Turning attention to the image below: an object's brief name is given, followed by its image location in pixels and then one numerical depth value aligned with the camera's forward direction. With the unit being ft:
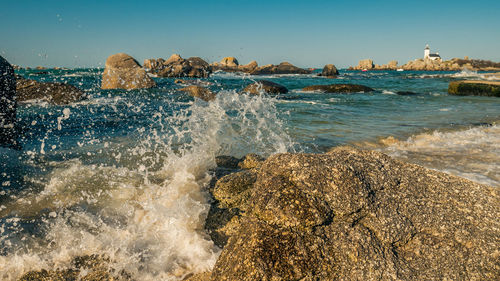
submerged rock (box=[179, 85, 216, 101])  42.75
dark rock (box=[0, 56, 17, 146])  14.80
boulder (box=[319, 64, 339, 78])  150.71
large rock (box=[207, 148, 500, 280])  5.25
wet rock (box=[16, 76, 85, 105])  35.78
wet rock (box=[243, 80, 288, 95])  48.73
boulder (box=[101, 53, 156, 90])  53.36
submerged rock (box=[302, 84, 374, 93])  62.08
